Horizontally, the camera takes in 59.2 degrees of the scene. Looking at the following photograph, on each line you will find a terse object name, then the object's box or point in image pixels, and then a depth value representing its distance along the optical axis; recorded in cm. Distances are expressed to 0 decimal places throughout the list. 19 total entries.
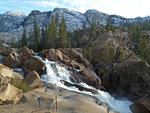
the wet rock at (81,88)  2138
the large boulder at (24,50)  3606
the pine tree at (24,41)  6666
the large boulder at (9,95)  973
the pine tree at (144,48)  5123
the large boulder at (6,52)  3108
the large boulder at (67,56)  3165
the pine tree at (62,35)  5727
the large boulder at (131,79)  3085
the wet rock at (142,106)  1659
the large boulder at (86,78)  2614
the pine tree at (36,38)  6661
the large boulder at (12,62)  2645
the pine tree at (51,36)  5870
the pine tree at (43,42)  6145
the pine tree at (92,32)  7475
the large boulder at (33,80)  1707
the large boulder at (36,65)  2462
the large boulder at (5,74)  1104
